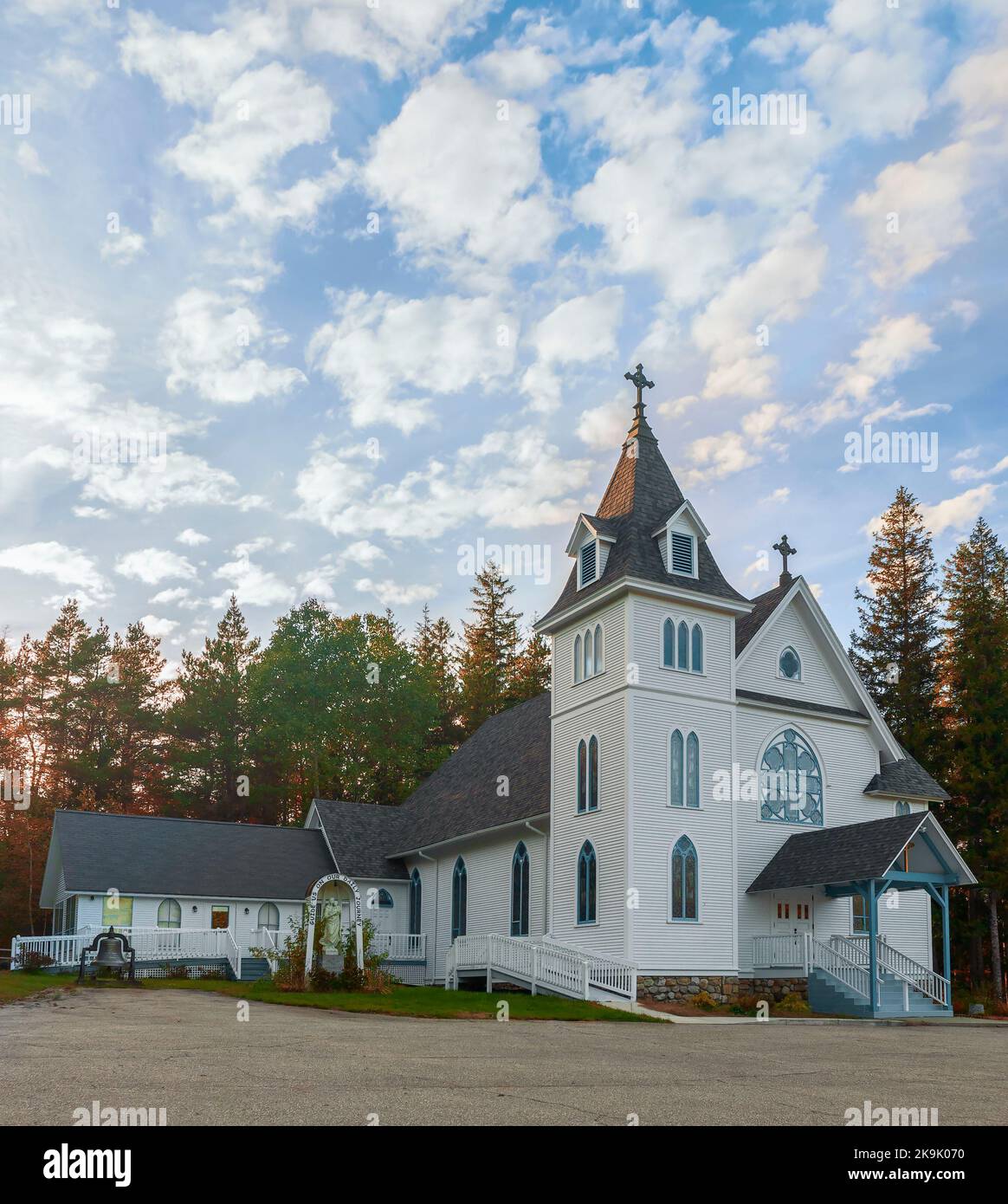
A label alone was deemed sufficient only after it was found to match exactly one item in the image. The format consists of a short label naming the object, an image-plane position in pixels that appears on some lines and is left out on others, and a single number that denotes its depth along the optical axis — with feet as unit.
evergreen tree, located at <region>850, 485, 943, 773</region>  162.40
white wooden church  90.58
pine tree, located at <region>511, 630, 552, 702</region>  227.40
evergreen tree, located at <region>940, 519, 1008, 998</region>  138.92
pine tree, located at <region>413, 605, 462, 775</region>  210.90
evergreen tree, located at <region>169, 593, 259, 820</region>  215.10
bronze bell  104.63
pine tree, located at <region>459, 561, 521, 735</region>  231.71
